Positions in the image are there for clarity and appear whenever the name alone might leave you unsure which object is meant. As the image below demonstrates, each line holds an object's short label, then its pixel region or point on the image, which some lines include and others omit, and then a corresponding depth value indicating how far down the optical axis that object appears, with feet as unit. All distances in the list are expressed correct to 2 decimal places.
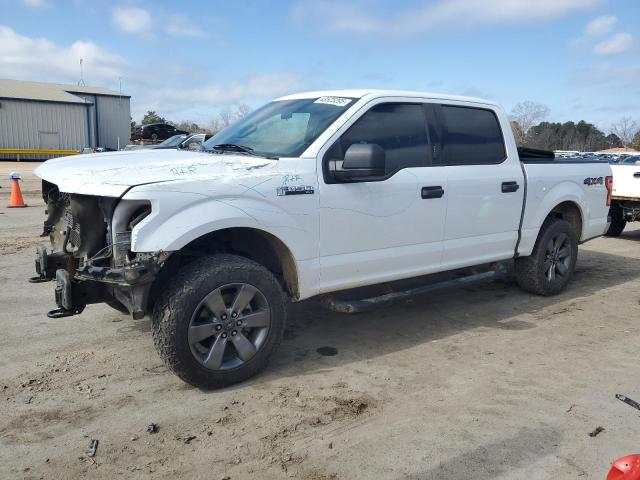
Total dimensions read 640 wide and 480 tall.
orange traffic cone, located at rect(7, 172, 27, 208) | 41.14
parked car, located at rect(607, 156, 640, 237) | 30.60
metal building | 122.11
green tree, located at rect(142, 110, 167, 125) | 220.10
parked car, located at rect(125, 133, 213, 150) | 59.66
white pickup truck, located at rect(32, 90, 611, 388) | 11.25
